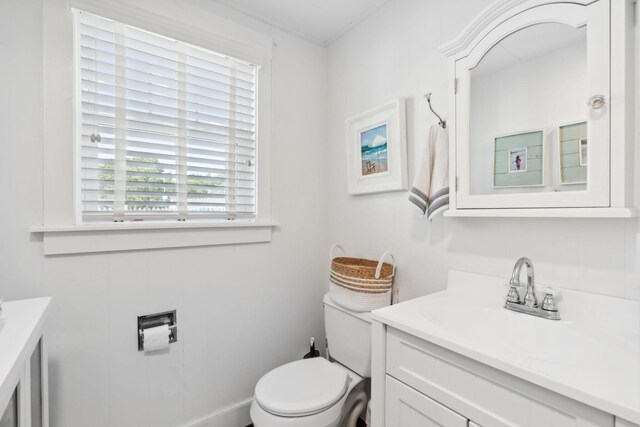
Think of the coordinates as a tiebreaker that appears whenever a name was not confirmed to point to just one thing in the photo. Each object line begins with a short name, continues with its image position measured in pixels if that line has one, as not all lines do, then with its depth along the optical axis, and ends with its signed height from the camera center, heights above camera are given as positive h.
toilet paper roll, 1.37 -0.57
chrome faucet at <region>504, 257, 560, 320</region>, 1.01 -0.30
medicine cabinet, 0.86 +0.34
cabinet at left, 0.65 -0.36
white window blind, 1.31 +0.41
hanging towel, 1.28 +0.15
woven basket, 1.41 -0.35
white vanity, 0.64 -0.39
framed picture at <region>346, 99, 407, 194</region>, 1.50 +0.33
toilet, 1.18 -0.75
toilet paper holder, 1.39 -0.52
